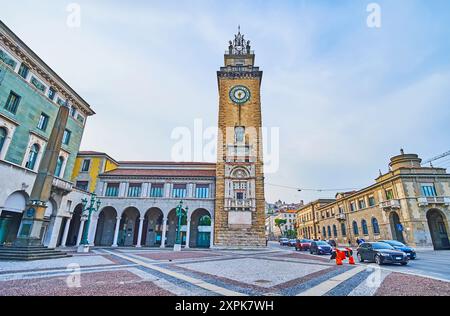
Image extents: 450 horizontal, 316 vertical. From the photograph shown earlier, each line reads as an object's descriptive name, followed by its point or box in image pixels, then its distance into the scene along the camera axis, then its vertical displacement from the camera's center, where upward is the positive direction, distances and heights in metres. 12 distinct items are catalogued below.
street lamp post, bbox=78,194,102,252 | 21.70 -1.90
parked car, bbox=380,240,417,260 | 17.17 -1.30
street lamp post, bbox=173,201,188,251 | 26.45 -1.53
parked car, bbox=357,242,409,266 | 13.37 -1.27
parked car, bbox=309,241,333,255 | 23.73 -1.67
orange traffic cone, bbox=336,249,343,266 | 14.02 -1.64
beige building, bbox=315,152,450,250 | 30.28 +3.85
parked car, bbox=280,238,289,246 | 54.39 -2.67
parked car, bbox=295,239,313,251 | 31.48 -1.81
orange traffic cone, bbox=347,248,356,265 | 14.48 -1.69
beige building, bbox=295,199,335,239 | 59.66 +3.21
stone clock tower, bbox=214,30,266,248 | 30.95 +10.48
